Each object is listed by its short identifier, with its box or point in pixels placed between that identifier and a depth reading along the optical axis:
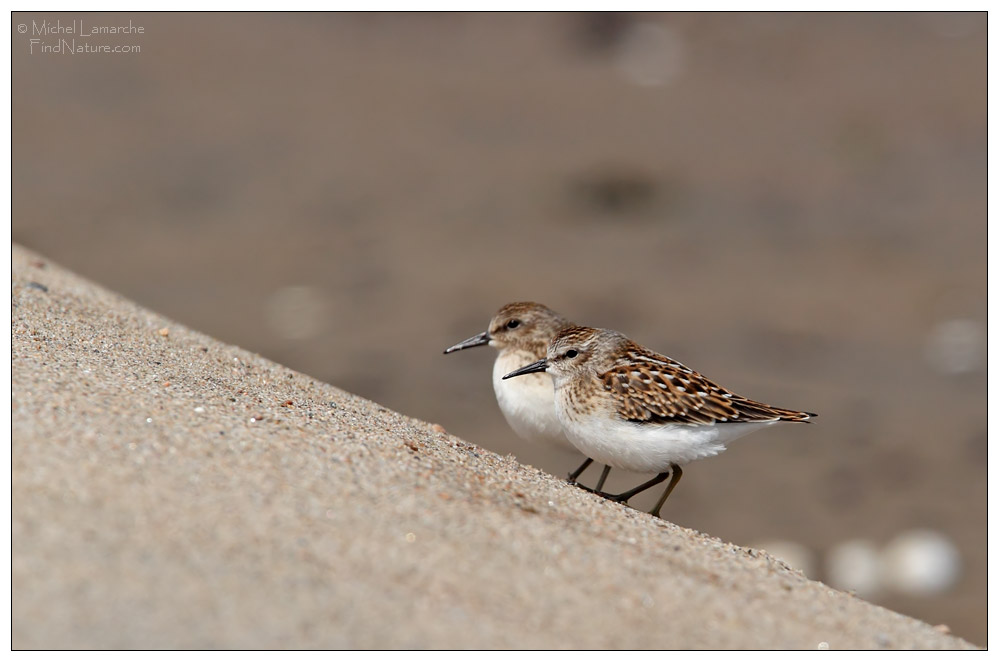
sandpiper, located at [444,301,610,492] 13.74
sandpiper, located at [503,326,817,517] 11.93
